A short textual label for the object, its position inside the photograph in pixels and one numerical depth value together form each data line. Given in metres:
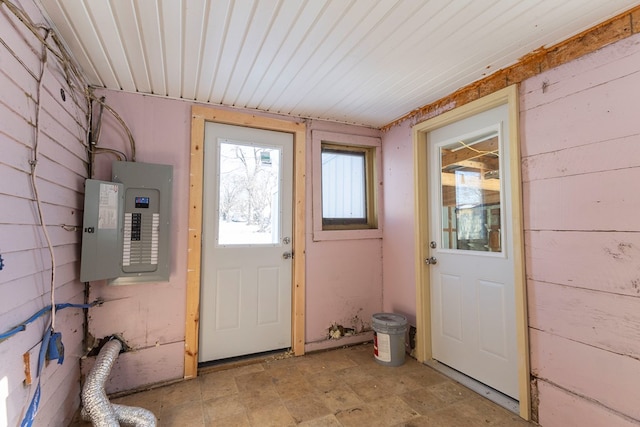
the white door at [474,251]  2.18
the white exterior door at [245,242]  2.64
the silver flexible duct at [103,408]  1.71
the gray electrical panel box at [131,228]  2.02
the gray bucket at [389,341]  2.66
